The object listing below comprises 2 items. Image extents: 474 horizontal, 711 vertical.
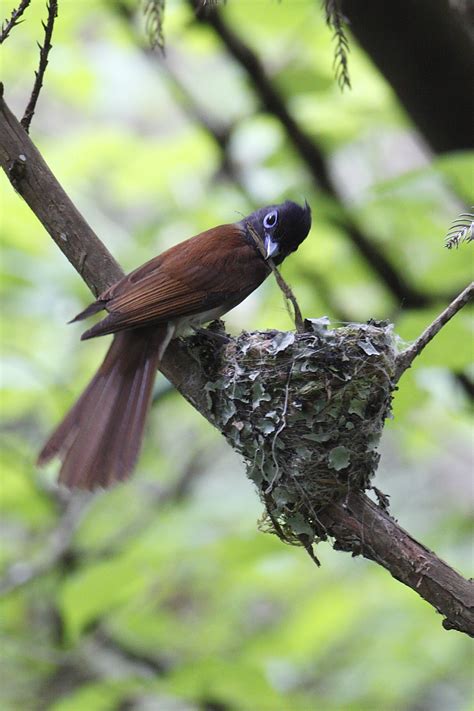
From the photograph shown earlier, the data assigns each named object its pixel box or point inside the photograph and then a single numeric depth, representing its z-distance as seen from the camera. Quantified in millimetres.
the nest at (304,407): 5648
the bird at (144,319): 5660
